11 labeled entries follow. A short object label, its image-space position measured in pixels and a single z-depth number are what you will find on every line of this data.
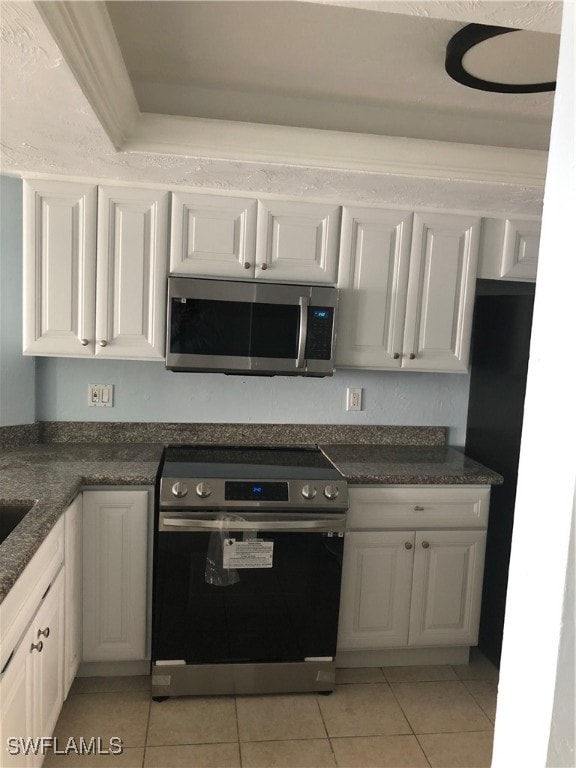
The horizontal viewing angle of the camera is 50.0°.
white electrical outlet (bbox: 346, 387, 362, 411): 3.14
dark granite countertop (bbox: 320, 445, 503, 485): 2.62
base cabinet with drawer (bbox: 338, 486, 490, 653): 2.65
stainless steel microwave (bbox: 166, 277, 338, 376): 2.60
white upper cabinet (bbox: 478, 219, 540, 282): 2.84
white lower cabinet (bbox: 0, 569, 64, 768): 1.51
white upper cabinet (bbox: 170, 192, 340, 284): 2.62
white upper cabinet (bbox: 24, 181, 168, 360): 2.55
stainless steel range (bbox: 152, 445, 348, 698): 2.42
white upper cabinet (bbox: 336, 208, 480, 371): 2.75
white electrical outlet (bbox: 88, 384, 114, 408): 2.96
